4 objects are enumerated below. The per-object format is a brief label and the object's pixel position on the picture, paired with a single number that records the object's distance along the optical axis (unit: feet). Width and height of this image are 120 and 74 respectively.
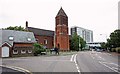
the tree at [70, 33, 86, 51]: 132.97
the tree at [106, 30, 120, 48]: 82.00
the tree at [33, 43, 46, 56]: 66.41
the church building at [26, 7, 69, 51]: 115.17
